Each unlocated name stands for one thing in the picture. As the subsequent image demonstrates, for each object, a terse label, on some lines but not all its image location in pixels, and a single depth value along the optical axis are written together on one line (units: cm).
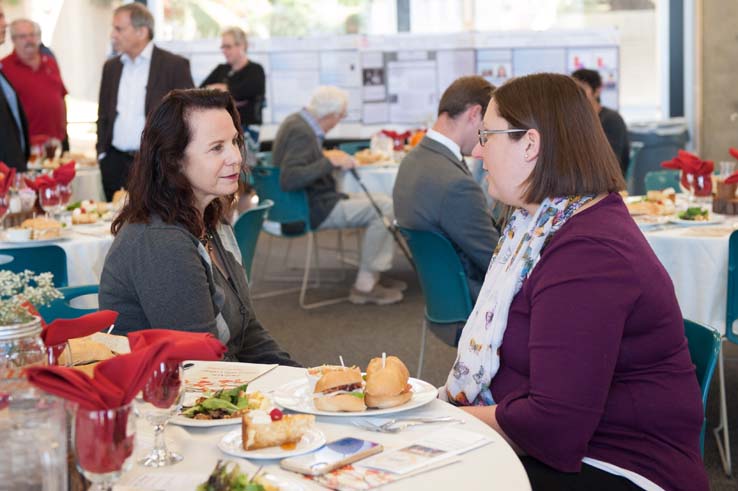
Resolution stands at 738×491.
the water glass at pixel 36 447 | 175
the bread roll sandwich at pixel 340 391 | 215
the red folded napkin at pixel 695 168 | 466
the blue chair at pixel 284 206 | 663
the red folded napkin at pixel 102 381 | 172
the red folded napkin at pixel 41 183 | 469
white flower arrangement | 204
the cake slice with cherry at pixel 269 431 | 200
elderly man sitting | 652
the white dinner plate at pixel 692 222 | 418
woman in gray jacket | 265
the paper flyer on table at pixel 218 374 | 232
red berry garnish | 204
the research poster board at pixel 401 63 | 994
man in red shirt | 802
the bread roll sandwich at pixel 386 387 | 215
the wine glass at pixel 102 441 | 172
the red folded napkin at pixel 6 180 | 433
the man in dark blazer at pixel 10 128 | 596
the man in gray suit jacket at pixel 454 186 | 391
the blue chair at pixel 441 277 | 376
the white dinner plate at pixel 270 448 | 198
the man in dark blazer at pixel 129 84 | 656
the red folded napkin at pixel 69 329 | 209
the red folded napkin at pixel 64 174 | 479
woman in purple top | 219
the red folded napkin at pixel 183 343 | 185
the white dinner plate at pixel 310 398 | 214
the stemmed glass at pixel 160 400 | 187
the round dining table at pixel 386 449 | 190
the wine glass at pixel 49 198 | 469
